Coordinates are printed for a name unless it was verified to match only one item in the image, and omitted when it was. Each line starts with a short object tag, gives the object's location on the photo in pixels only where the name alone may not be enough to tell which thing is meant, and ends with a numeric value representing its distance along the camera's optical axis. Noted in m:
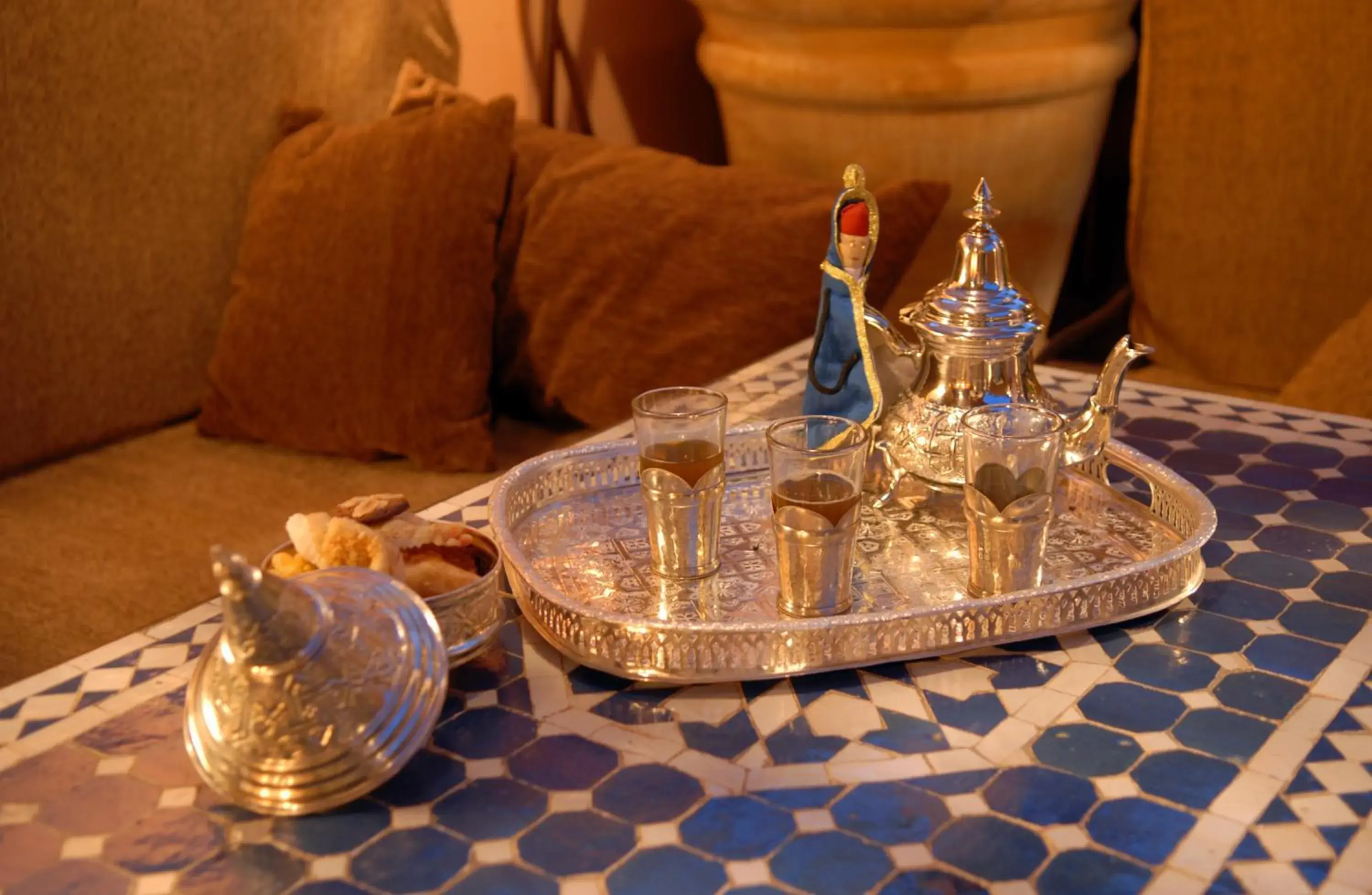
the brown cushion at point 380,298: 1.76
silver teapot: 1.02
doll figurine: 1.10
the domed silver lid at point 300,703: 0.71
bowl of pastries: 0.84
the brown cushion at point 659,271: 1.76
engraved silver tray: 0.84
